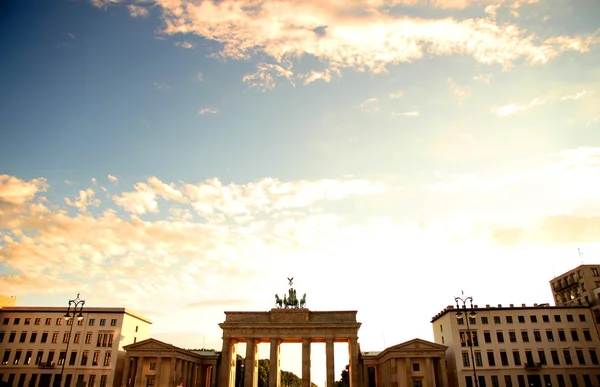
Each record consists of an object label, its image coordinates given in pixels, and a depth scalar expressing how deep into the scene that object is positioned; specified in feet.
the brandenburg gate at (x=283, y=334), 247.29
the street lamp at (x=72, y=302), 140.38
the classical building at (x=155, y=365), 227.61
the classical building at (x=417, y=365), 222.07
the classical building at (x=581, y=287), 244.46
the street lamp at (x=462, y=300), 150.14
